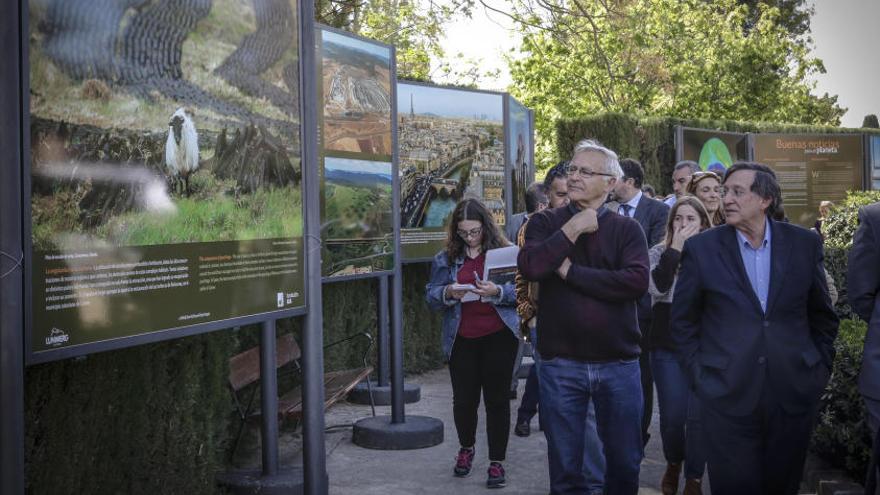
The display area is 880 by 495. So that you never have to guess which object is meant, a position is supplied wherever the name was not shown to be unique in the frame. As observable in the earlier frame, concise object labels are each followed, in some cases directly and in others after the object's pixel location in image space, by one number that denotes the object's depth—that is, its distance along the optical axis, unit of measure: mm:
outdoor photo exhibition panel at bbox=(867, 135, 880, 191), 20422
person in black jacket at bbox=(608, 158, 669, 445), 7301
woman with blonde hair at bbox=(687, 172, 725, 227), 7457
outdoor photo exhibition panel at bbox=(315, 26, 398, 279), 7293
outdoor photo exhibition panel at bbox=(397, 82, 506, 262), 9477
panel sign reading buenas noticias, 19266
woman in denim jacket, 6637
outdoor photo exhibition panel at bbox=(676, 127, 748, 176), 17188
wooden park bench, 6734
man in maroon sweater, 4793
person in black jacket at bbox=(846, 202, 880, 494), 4363
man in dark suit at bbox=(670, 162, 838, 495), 4418
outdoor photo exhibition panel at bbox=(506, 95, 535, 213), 11383
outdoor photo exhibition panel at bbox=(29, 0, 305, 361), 3393
